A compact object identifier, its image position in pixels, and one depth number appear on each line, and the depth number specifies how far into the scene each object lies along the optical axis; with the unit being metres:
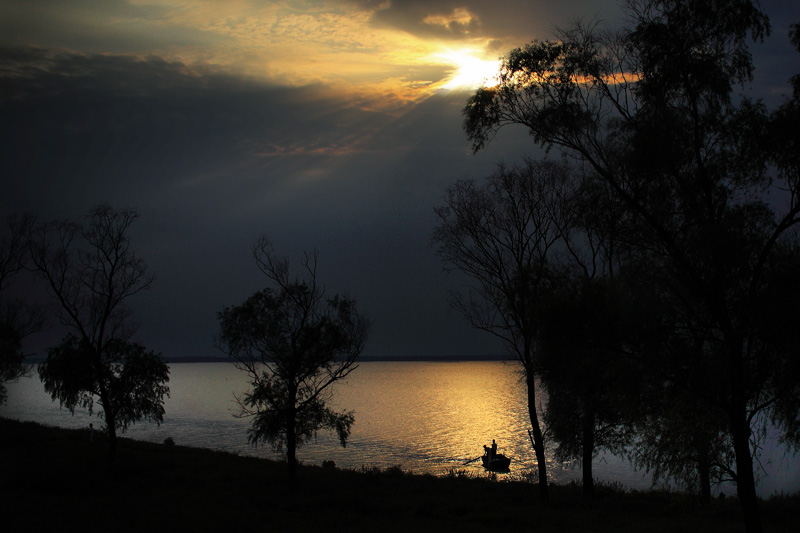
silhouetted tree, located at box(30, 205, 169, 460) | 31.42
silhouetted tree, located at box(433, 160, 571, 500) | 23.78
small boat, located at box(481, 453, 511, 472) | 43.81
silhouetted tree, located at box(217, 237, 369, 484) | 26.58
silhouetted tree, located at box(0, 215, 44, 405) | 33.16
